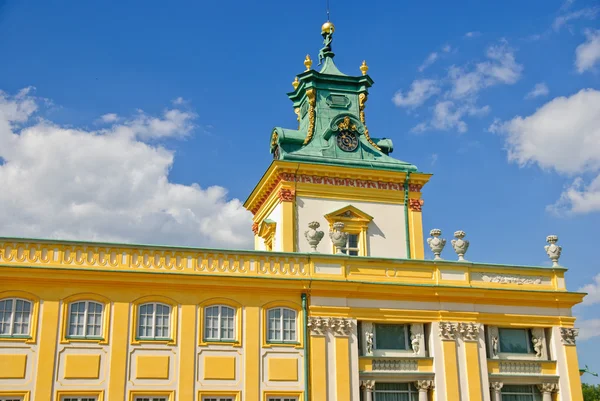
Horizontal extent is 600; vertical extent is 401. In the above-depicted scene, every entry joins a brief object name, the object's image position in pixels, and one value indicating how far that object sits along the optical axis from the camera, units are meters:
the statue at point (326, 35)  42.09
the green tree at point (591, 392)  85.82
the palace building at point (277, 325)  24.61
